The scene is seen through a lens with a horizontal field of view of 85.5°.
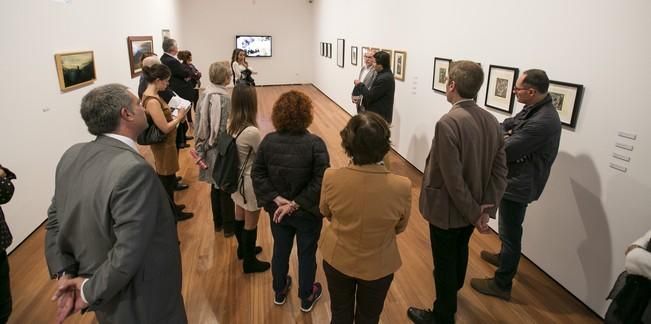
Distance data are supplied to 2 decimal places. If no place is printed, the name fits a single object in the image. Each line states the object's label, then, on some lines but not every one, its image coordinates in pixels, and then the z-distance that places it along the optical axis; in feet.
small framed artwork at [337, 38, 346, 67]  30.60
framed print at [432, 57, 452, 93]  14.32
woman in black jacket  6.61
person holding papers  9.59
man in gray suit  4.05
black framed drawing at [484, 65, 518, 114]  10.80
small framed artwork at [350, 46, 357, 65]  27.21
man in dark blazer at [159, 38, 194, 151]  18.08
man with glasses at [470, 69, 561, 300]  7.75
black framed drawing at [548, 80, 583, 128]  8.54
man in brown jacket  6.26
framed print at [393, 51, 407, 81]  18.17
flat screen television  42.43
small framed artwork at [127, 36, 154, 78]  20.48
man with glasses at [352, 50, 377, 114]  14.93
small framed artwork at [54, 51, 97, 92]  12.77
